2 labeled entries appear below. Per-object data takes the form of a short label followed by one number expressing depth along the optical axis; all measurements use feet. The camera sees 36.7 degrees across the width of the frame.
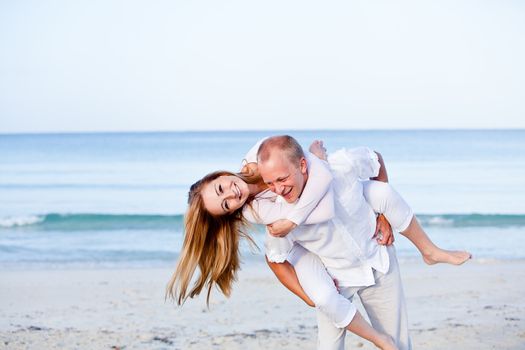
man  12.19
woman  12.84
